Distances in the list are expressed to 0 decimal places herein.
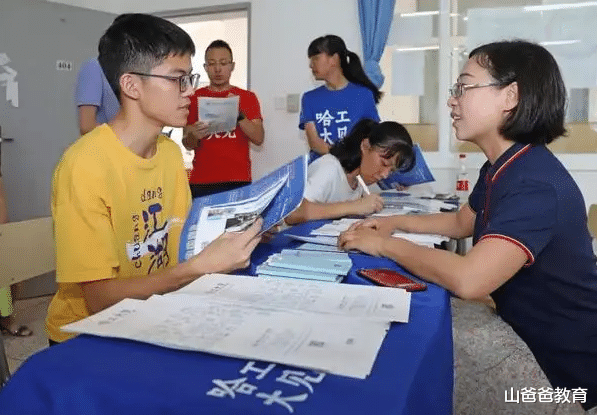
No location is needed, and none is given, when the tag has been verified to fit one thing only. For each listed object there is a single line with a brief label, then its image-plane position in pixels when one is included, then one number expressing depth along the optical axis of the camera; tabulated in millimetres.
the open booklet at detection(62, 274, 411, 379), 561
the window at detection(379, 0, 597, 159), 3268
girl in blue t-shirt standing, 2934
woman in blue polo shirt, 926
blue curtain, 3537
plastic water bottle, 3051
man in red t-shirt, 3191
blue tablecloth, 479
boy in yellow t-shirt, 941
